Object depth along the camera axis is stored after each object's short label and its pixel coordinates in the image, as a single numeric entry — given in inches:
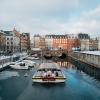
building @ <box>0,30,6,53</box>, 1963.4
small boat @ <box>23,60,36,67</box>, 1142.7
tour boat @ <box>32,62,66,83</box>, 656.9
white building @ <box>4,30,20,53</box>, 2528.1
